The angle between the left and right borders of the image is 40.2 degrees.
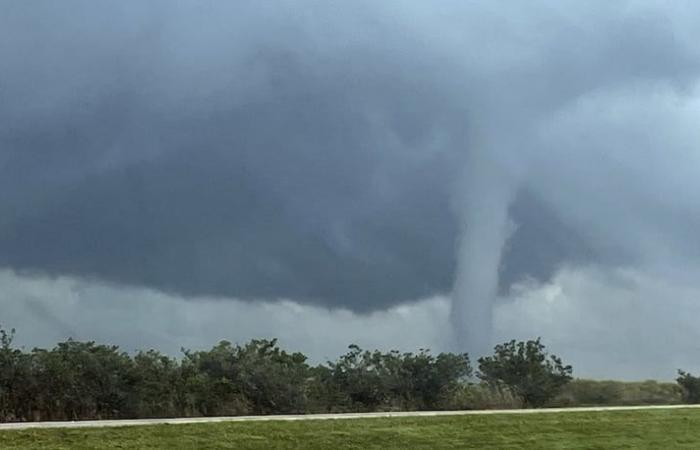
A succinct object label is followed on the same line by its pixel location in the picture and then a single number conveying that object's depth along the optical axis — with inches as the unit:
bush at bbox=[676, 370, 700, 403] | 1389.0
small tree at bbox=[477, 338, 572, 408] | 1155.9
